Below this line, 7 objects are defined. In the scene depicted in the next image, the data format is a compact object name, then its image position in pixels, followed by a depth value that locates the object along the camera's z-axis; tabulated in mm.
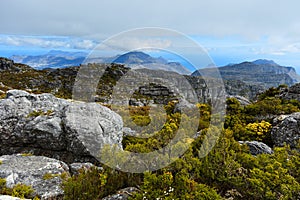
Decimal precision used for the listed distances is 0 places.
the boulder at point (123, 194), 7221
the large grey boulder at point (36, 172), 8391
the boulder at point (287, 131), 14934
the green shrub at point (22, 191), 7456
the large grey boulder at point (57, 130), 11336
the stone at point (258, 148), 12393
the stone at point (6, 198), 5602
